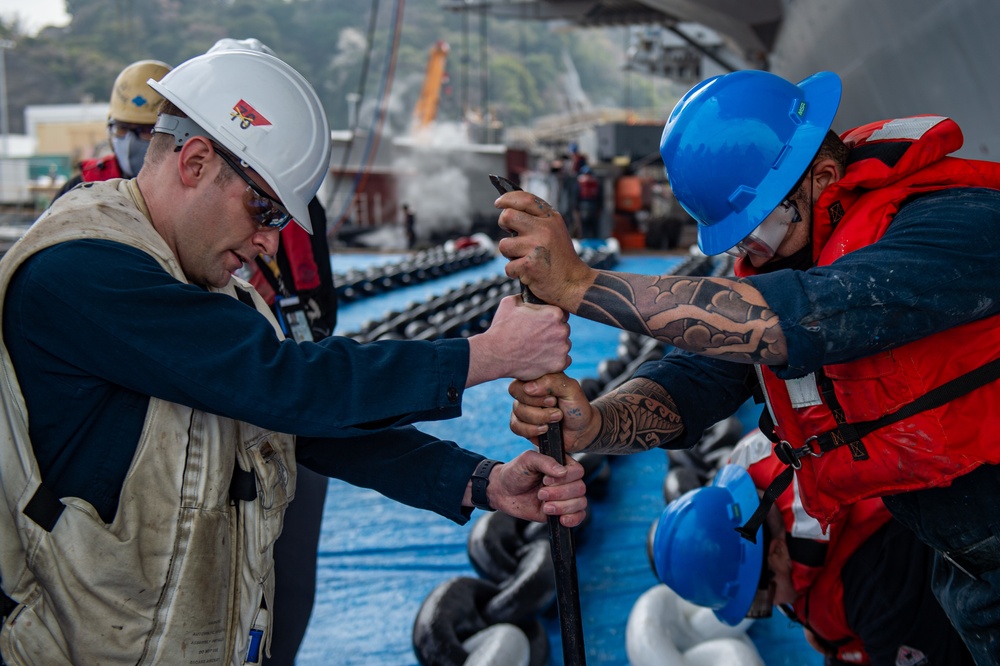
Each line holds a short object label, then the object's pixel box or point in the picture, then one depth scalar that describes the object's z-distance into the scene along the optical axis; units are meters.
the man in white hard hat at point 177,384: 1.49
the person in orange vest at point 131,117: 3.50
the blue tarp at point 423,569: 3.19
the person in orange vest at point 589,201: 18.98
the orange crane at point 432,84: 45.25
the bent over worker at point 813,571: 2.42
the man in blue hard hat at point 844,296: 1.55
